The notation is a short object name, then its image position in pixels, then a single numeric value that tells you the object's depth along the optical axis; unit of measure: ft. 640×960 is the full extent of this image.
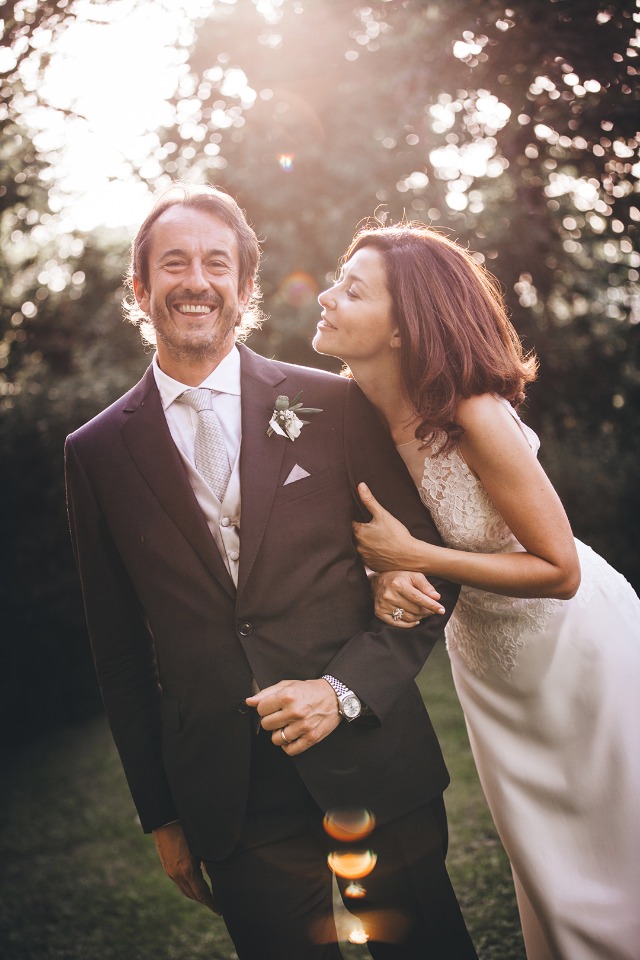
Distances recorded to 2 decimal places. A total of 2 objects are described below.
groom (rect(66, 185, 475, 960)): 7.31
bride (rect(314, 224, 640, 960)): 8.01
